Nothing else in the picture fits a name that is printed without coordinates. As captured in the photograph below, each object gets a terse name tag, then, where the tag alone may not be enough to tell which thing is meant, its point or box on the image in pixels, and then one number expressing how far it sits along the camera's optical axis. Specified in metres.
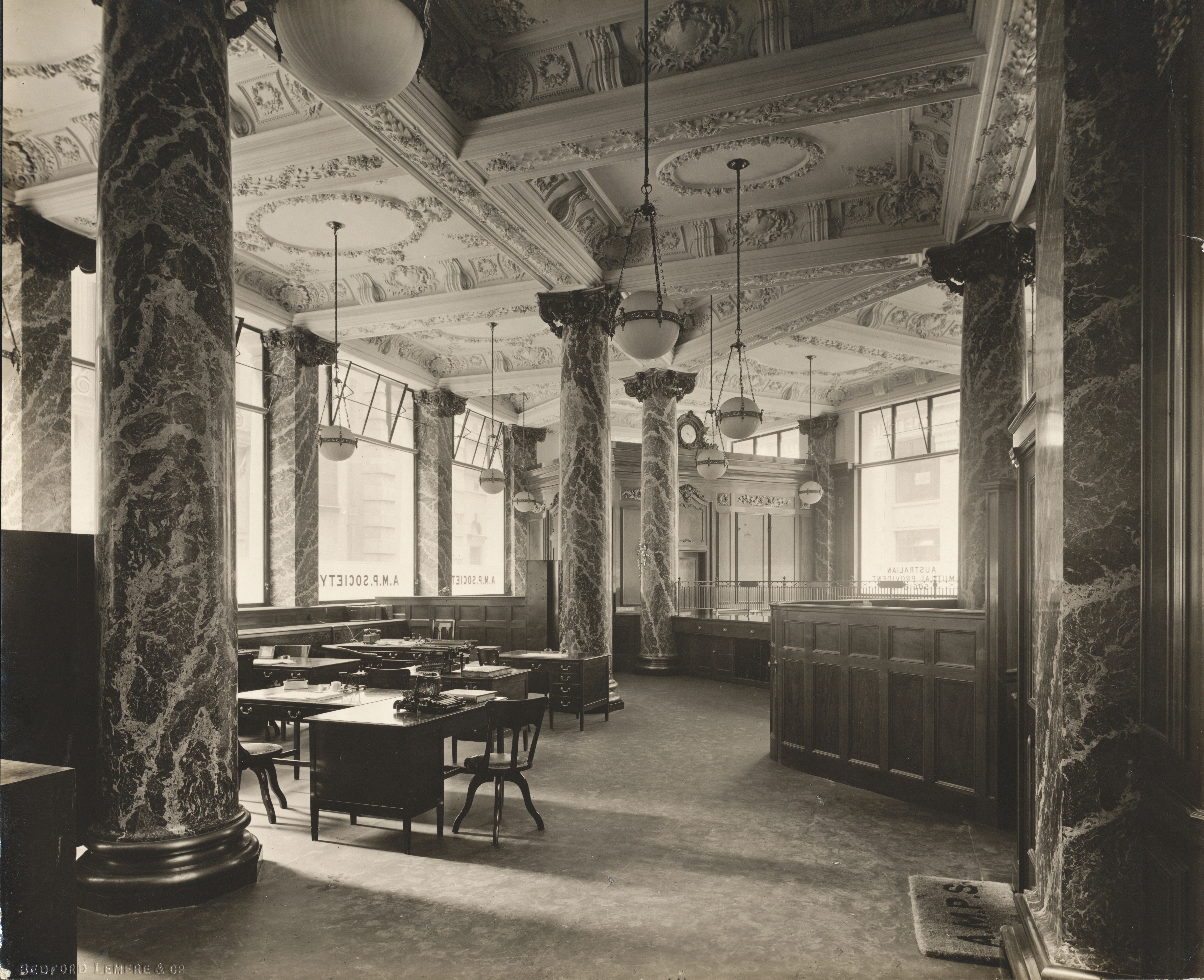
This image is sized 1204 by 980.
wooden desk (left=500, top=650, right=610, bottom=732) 9.38
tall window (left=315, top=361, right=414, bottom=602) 14.34
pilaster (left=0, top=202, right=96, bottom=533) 8.27
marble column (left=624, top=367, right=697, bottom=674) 13.64
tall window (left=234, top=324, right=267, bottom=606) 12.33
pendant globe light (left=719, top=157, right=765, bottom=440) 10.30
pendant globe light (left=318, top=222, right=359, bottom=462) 10.62
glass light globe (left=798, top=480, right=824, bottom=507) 16.30
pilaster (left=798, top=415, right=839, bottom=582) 18.64
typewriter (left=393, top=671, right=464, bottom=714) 5.51
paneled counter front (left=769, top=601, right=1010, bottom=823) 5.83
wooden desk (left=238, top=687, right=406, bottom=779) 6.20
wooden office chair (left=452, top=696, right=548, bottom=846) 5.39
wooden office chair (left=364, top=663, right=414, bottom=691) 7.04
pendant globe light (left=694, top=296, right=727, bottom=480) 13.24
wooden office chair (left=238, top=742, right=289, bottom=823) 5.59
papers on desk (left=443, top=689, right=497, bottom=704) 5.99
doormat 3.80
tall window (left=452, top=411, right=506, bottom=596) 19.00
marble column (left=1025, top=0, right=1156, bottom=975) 2.60
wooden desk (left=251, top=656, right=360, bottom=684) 7.97
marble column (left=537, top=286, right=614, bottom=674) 10.39
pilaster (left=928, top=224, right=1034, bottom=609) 8.20
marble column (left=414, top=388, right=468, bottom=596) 16.34
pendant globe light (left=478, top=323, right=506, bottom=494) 14.45
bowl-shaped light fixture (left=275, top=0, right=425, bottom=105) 3.15
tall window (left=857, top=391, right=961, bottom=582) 17.02
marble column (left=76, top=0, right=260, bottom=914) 4.28
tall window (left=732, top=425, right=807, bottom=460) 21.48
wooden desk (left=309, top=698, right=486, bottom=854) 5.12
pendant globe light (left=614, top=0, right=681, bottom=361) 5.79
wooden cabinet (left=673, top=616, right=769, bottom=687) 12.56
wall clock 16.72
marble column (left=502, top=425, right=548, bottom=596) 19.56
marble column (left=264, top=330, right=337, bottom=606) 12.24
